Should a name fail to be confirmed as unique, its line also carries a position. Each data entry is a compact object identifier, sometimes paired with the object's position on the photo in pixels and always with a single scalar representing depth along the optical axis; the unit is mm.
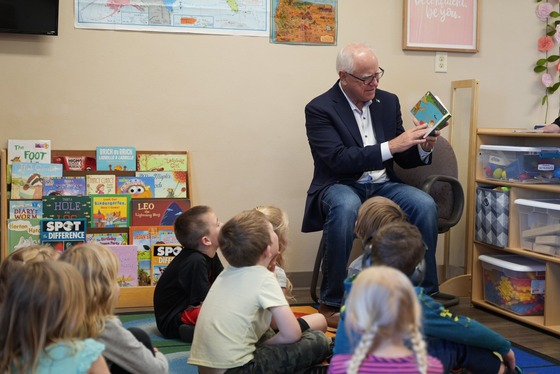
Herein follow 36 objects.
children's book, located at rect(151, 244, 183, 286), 3877
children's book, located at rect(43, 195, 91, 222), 3789
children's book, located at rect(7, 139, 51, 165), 3795
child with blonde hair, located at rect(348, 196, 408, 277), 2732
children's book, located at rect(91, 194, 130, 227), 3861
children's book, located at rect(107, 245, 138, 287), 3830
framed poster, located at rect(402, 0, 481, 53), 4336
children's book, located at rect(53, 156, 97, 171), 3881
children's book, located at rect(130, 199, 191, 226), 3924
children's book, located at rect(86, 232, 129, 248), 3842
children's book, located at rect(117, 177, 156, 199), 3932
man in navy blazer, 3479
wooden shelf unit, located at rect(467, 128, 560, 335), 3518
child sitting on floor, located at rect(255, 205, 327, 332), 2866
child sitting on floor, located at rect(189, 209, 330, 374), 2406
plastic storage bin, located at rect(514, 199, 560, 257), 3496
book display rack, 3789
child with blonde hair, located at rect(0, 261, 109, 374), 1728
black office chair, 3830
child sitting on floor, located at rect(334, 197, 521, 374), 2158
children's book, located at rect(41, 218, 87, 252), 3744
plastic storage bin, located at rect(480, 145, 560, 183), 3676
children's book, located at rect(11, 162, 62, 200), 3785
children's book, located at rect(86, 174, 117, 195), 3887
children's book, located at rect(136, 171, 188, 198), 3973
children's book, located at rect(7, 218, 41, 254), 3740
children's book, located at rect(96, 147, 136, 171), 3916
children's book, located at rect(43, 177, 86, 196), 3816
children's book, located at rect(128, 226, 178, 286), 3881
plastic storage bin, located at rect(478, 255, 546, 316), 3641
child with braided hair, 1598
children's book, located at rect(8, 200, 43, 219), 3762
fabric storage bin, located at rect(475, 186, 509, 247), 3799
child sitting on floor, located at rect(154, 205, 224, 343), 3162
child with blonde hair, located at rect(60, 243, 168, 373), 2031
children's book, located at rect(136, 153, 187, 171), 3988
